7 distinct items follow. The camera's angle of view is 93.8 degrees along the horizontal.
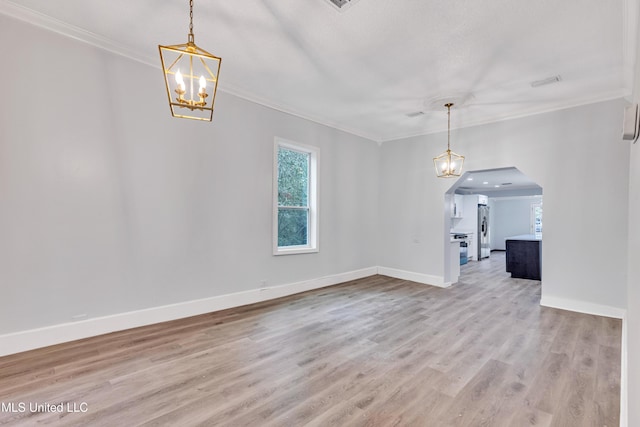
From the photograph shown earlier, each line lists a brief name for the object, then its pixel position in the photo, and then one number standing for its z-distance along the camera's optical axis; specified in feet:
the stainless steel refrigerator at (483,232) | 32.83
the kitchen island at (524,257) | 21.56
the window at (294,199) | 16.15
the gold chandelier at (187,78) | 6.69
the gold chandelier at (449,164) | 14.84
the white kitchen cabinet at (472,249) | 31.81
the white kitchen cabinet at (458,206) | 31.86
